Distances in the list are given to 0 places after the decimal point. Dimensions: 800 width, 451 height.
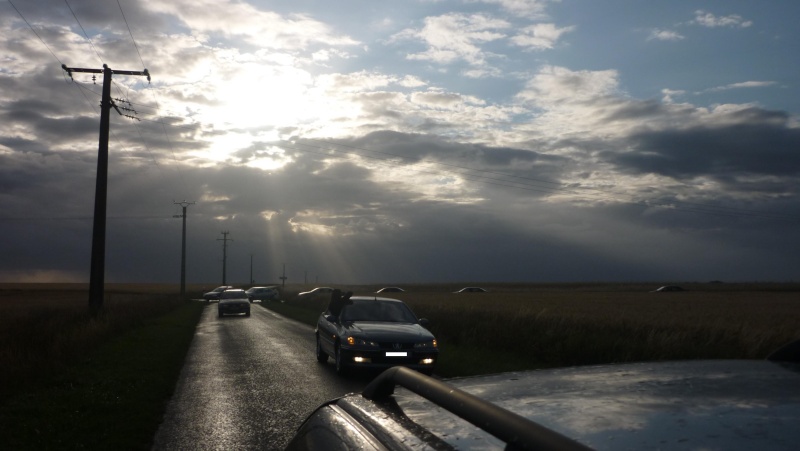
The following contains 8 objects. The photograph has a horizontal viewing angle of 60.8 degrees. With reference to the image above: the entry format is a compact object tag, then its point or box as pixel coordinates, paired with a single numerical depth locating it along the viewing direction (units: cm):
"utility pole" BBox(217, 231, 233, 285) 11644
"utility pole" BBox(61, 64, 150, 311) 2659
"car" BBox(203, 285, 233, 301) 8281
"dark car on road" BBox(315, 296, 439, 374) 1333
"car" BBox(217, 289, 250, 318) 4062
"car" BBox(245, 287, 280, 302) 7781
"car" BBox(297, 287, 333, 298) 7419
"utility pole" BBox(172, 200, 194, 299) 7064
